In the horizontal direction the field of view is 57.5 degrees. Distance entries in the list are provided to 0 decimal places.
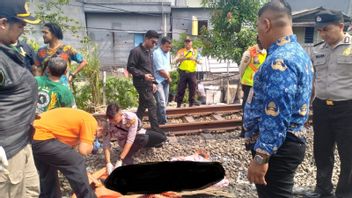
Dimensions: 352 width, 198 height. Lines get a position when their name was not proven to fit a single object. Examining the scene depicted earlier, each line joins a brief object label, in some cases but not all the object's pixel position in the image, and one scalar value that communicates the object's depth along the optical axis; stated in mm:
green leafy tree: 11664
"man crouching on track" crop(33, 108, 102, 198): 3207
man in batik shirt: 2148
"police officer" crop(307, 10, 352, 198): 3799
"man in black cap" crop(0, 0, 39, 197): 2314
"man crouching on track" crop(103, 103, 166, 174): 4373
